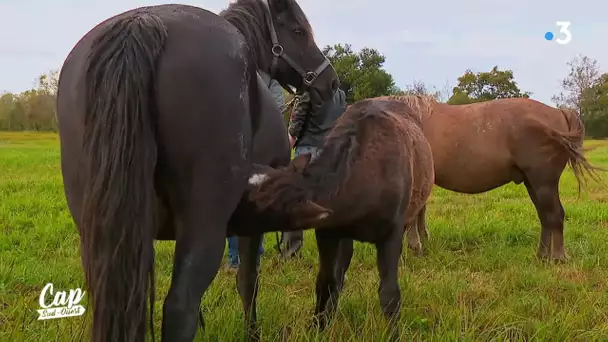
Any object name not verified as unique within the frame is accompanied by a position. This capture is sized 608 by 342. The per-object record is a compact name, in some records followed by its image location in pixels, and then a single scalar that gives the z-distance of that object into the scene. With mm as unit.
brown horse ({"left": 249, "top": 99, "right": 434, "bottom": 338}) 2395
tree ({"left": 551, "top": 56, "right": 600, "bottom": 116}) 42719
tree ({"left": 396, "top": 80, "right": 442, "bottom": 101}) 30572
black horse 1803
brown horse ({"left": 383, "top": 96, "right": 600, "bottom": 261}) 5473
